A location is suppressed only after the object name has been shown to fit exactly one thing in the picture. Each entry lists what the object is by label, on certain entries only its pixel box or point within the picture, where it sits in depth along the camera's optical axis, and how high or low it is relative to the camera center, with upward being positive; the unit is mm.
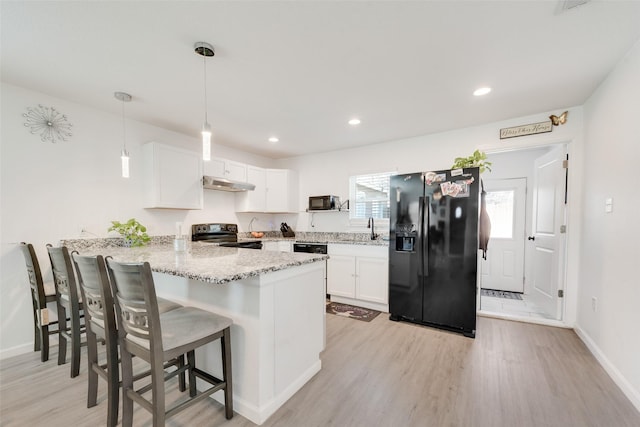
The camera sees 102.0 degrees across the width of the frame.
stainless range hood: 3521 +300
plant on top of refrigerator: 2807 +503
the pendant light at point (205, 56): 1781 +1085
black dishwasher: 3982 -661
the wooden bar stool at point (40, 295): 2148 -779
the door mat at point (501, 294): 4137 -1425
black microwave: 4223 +50
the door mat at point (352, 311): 3269 -1404
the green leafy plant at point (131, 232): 2756 -303
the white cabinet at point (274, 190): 4523 +283
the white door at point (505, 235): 4309 -471
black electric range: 3764 -459
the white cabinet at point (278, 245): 4215 -649
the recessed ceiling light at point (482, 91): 2371 +1087
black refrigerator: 2727 -466
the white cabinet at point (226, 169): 3745 +552
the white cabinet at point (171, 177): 3125 +351
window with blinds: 4055 +171
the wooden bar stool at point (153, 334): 1219 -675
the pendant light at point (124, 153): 2381 +477
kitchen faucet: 3959 -368
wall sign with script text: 2922 +908
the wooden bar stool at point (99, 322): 1413 -695
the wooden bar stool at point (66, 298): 1854 -724
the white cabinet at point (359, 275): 3438 -961
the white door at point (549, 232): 2951 -300
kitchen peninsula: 1542 -688
